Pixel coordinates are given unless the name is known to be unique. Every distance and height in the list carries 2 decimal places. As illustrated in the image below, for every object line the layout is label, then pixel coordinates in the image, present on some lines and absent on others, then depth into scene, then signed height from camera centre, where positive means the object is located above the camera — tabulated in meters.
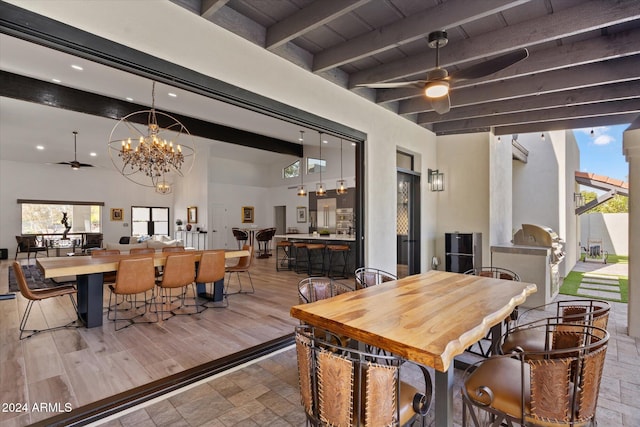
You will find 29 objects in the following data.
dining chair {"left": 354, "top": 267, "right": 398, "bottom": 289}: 2.96 -0.64
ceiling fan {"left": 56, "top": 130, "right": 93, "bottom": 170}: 8.53 +2.17
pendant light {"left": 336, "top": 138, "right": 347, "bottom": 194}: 10.71 +1.09
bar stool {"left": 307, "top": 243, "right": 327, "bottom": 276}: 7.52 -1.05
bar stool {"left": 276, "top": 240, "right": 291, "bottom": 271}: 8.14 -1.32
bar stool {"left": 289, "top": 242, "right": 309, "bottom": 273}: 7.94 -1.16
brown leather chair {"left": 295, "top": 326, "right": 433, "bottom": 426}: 1.23 -0.73
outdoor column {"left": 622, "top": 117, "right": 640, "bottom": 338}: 3.45 -0.14
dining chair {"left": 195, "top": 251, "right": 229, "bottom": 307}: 4.33 -0.74
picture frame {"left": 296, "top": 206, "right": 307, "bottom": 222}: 12.67 +0.05
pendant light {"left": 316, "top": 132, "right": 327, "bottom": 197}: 8.92 +0.68
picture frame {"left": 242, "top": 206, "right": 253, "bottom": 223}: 13.66 +0.04
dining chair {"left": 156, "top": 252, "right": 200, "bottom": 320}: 3.99 -0.75
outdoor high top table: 1.34 -0.56
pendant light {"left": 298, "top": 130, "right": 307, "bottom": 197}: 12.57 +1.80
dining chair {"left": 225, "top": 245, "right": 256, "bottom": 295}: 5.16 -0.85
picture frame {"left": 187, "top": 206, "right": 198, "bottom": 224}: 12.09 +0.01
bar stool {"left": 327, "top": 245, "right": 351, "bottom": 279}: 6.91 -0.98
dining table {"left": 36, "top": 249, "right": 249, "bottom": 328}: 3.45 -0.65
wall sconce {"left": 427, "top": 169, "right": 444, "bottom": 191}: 5.76 +0.64
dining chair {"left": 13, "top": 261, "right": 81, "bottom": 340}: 3.40 -0.90
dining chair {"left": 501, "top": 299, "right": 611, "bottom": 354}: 1.76 -0.87
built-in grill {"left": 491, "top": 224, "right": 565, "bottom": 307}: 4.57 -0.70
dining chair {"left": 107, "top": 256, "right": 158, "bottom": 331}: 3.62 -0.76
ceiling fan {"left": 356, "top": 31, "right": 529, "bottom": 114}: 2.28 +1.12
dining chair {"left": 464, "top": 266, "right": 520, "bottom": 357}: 2.55 -1.02
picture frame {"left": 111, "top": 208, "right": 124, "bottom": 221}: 12.83 +0.06
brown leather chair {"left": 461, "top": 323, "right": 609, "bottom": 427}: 1.30 -0.81
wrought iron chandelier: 5.09 +1.10
